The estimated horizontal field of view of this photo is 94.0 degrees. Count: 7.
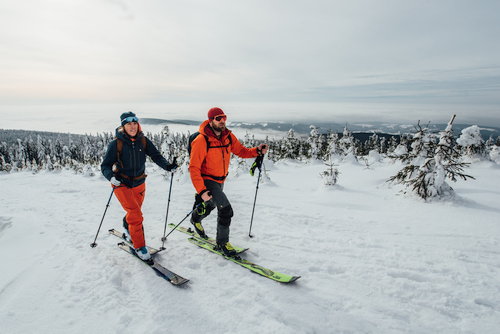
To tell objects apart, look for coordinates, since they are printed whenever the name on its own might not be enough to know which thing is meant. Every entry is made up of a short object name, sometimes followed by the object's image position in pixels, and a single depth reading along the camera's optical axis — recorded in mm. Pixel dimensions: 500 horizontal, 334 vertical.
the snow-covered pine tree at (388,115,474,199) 7742
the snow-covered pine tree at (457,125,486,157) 11625
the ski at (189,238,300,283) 3586
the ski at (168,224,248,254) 4590
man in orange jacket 4121
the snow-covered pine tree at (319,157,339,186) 10773
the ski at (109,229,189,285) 3576
